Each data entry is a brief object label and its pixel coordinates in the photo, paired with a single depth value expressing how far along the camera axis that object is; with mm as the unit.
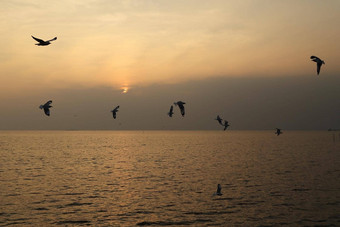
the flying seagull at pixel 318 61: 31231
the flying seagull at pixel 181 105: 36212
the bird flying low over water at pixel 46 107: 32425
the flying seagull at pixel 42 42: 28812
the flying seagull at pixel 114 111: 42562
